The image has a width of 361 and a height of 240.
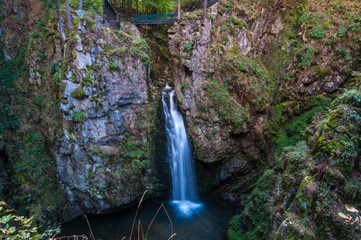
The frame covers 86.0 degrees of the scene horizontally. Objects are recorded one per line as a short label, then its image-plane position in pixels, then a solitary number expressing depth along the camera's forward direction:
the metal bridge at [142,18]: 15.52
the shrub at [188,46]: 13.64
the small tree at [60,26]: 11.12
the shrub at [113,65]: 11.56
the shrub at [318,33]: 13.48
